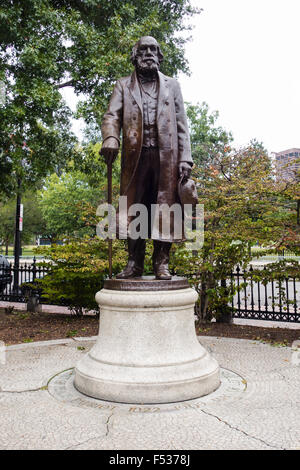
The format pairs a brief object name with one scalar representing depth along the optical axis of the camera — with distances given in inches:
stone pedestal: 140.4
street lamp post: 544.0
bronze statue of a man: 173.6
